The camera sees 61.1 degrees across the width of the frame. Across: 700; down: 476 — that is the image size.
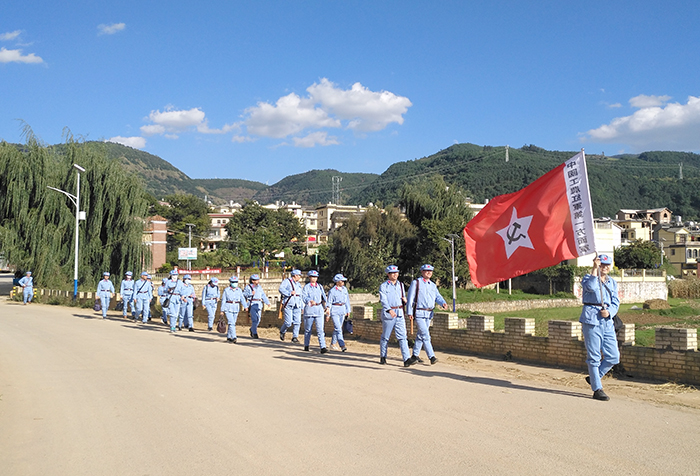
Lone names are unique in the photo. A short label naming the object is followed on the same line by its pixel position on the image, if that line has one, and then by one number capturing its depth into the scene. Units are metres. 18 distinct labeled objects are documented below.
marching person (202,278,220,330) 18.11
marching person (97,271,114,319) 25.27
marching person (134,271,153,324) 23.03
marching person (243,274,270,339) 17.14
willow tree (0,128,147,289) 34.97
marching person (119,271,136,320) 24.91
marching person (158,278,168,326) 20.48
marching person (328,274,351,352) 13.57
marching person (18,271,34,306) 31.28
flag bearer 8.07
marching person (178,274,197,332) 19.05
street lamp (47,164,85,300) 32.41
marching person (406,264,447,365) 11.07
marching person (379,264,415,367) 11.52
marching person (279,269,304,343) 15.62
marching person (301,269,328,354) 13.72
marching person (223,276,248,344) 15.86
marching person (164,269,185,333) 18.46
